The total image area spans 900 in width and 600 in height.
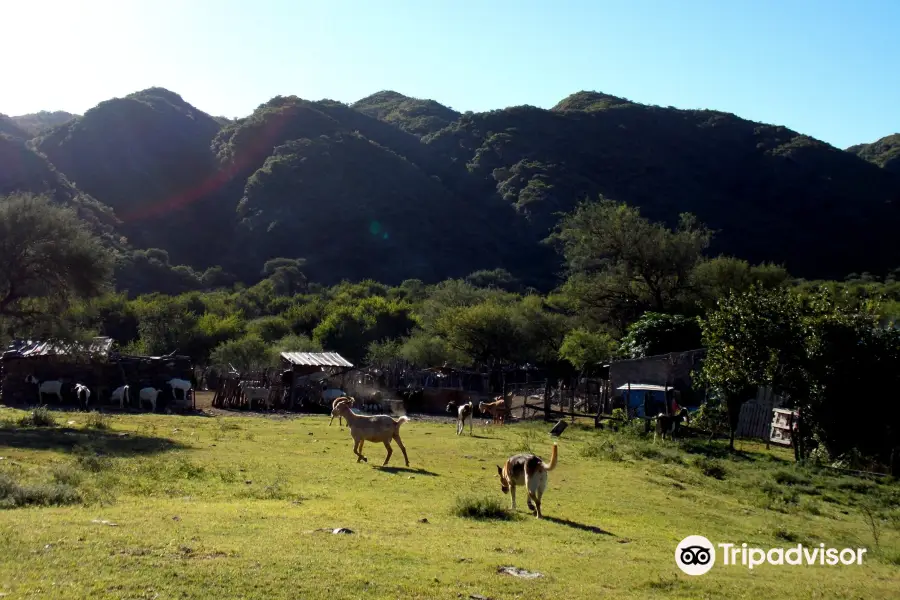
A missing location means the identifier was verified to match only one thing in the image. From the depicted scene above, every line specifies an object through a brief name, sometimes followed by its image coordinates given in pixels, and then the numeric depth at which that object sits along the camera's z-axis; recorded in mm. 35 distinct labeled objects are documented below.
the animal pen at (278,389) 41719
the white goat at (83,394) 36206
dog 12836
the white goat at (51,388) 37094
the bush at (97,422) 25028
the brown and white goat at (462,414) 28656
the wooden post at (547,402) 35256
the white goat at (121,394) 37156
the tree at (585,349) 46906
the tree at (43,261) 30234
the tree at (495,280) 109750
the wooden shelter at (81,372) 37938
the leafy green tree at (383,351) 61438
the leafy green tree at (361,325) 70044
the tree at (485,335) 56969
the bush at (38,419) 25047
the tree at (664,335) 43281
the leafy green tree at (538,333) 57994
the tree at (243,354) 56031
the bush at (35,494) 11266
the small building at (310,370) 43406
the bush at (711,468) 21812
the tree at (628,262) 54094
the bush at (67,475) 13224
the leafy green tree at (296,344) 61862
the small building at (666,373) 37031
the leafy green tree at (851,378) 25234
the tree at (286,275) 107656
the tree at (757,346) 26297
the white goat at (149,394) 37438
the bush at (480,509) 12477
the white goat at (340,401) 20366
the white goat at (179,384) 39156
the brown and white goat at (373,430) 18562
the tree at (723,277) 53344
